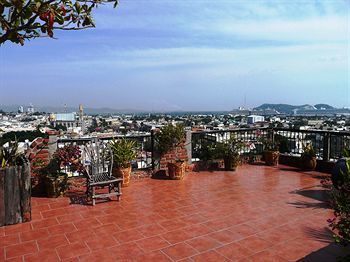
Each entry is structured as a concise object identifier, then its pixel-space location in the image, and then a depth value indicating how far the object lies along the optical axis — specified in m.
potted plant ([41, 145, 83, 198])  5.13
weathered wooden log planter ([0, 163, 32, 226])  3.85
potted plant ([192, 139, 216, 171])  7.39
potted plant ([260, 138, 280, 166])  7.86
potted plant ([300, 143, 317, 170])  7.30
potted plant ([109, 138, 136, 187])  5.79
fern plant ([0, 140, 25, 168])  4.22
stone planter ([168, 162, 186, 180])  6.38
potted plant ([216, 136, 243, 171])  7.26
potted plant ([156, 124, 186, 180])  6.41
